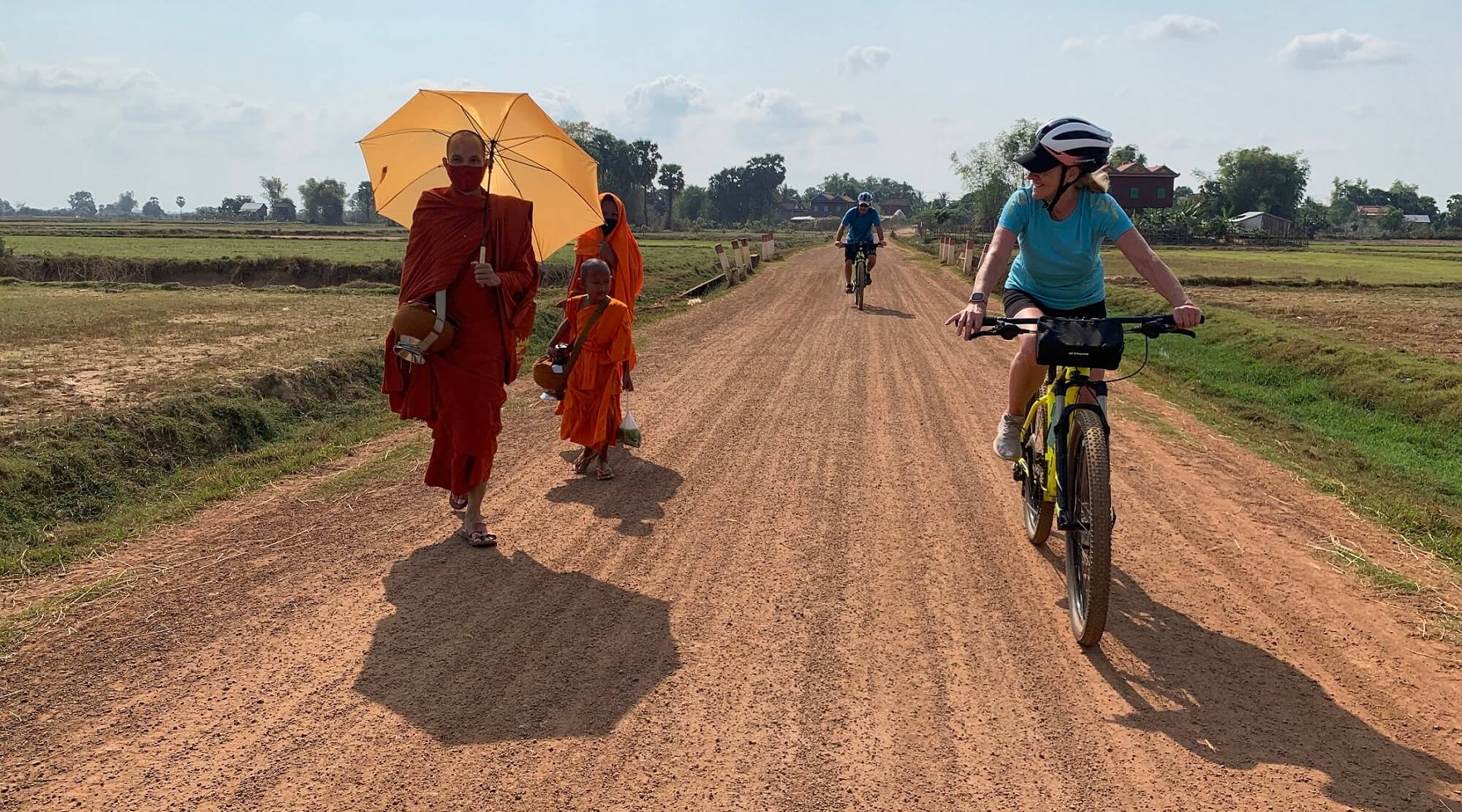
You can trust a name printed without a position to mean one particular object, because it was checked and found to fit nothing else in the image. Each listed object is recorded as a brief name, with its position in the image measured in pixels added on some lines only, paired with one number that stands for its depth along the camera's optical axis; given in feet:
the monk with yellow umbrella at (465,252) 16.05
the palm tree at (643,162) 349.41
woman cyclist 13.83
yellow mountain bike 12.37
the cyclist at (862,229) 57.16
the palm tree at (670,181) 361.92
